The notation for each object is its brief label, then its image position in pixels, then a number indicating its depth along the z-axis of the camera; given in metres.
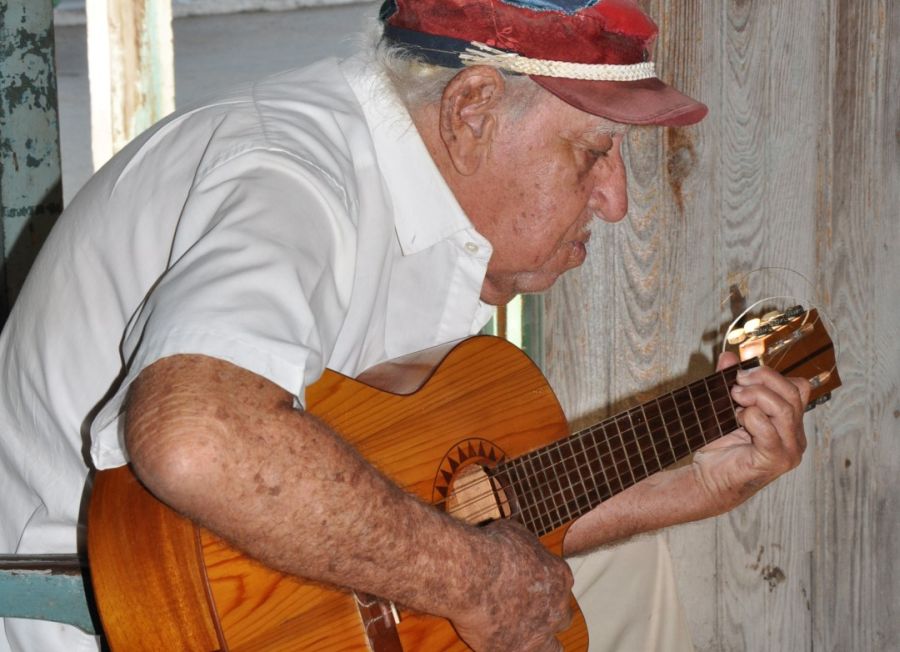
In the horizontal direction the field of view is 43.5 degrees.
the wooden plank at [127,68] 2.42
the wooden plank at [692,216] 2.21
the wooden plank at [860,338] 2.24
